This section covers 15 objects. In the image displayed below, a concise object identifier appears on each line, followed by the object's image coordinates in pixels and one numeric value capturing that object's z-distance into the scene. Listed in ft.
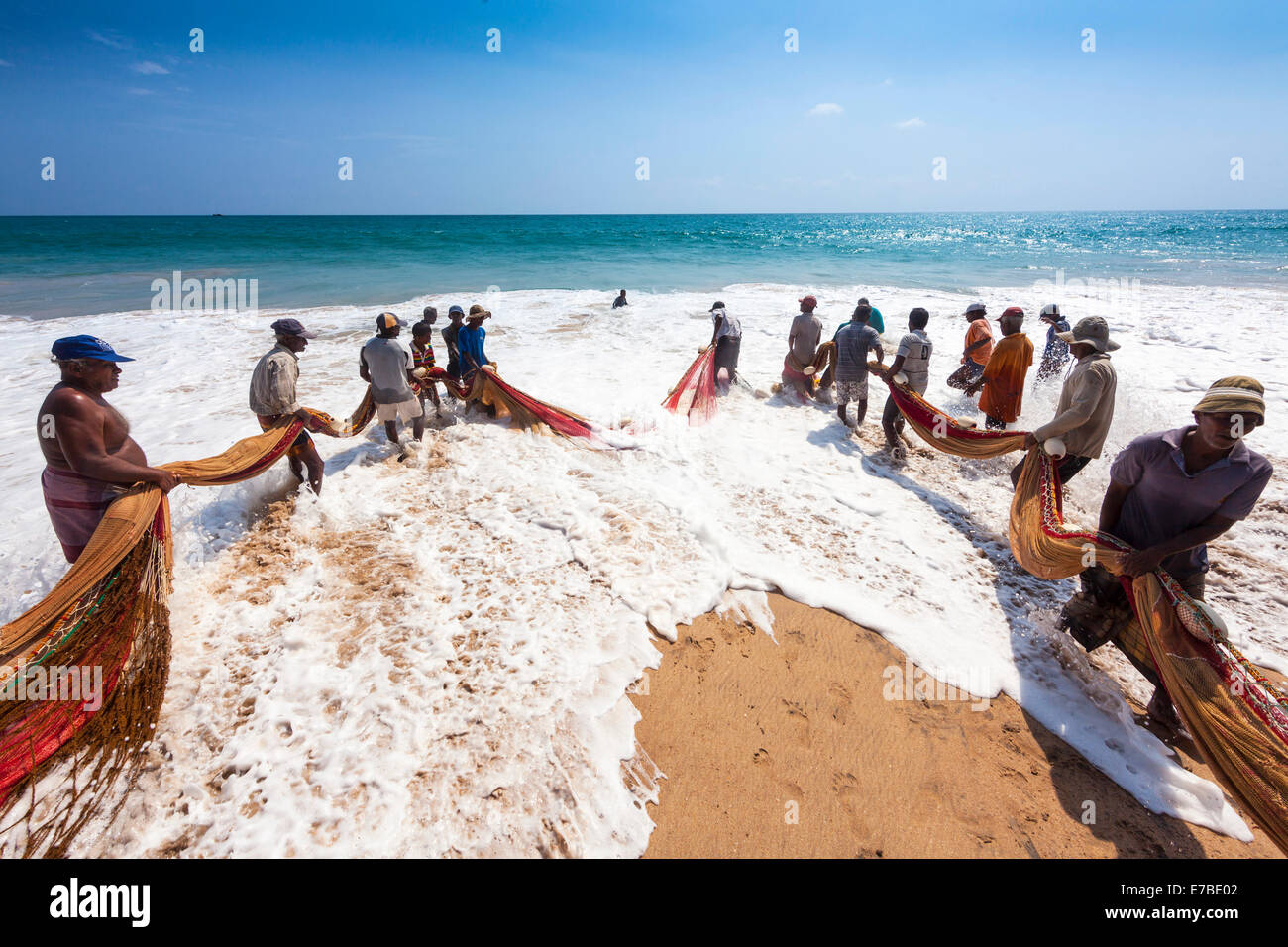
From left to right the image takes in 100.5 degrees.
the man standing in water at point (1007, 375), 17.84
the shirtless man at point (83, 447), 9.29
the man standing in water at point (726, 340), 25.85
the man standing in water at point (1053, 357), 23.94
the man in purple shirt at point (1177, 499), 8.32
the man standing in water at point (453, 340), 22.49
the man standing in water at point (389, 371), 17.92
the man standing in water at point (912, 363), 19.75
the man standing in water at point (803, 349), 24.68
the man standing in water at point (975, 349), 21.16
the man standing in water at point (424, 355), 22.24
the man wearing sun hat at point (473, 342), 22.04
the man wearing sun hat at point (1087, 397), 13.28
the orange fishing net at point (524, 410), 20.66
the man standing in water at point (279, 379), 14.37
